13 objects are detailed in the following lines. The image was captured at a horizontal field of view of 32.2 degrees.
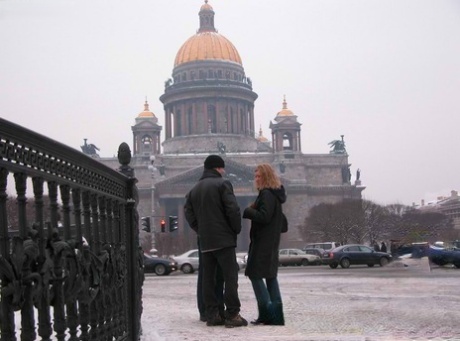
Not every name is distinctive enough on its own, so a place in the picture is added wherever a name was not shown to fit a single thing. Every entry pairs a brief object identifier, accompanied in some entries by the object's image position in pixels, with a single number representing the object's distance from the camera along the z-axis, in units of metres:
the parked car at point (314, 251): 38.98
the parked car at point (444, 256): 26.16
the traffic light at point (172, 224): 34.64
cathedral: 82.56
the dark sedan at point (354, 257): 32.28
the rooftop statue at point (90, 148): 83.24
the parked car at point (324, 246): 45.36
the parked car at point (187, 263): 30.34
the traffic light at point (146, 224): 31.91
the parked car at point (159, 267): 28.16
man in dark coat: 7.11
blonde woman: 7.38
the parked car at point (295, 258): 37.41
